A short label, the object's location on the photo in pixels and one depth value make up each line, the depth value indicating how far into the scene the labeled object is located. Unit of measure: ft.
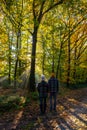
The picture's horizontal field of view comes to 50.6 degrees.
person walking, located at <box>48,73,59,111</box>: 17.75
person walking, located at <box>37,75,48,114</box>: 16.89
